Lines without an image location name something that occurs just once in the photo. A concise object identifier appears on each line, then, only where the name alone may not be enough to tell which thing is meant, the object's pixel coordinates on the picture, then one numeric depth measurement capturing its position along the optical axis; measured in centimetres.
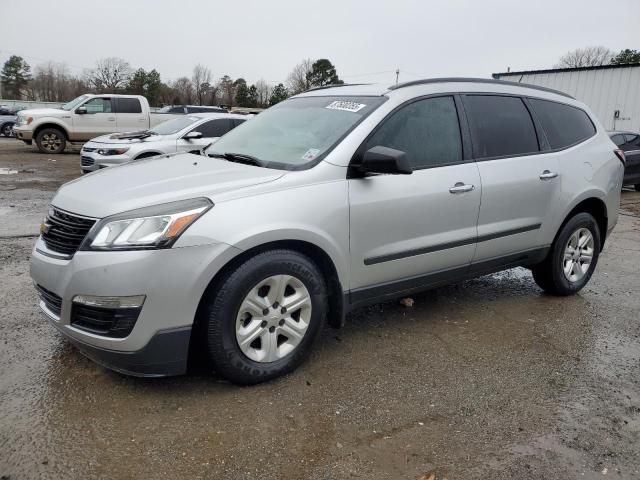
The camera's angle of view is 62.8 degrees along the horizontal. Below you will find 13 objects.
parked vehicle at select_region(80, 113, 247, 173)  1016
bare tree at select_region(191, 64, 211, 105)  7568
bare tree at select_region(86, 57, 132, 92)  7078
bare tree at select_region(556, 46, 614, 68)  6988
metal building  1823
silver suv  263
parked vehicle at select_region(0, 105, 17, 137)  2576
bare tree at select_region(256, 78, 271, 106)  7607
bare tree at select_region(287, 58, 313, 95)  7675
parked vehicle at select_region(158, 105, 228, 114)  2249
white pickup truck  1620
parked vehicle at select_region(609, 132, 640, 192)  1266
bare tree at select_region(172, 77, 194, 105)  6800
